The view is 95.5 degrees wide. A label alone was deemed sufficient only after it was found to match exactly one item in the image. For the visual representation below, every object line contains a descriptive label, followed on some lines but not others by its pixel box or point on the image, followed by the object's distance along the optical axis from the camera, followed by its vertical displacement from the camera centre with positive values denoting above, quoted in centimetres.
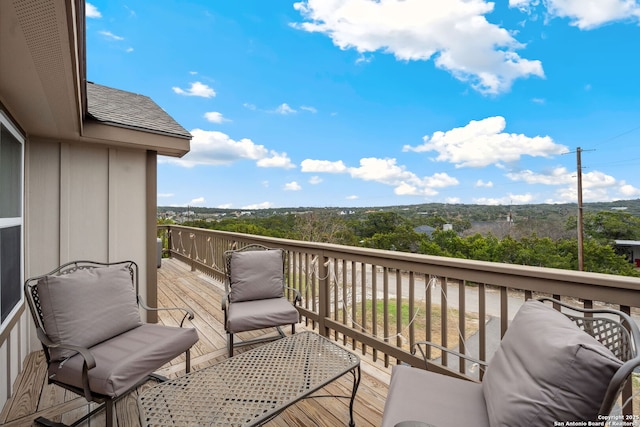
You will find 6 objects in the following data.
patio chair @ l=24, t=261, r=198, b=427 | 175 -87
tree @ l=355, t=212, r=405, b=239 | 1684 -52
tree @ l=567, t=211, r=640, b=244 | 1339 -64
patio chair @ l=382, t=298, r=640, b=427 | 96 -62
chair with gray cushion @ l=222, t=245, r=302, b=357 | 290 -87
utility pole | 1335 -48
